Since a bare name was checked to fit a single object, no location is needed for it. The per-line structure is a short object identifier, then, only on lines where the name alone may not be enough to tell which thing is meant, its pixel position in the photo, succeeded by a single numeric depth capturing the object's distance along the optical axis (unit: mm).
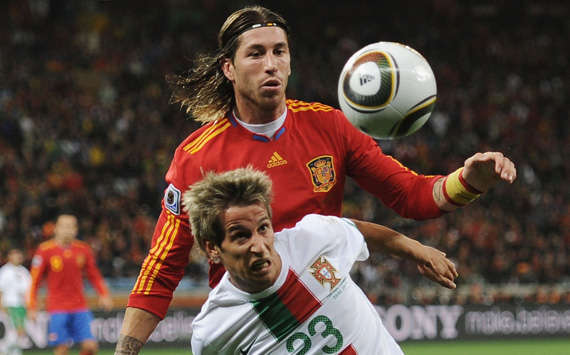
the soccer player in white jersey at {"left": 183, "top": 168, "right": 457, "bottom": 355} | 6574
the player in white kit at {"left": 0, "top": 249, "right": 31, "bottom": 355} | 26109
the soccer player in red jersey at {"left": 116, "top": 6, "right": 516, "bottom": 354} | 8141
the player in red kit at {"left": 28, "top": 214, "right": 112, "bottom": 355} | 21891
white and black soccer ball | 8391
